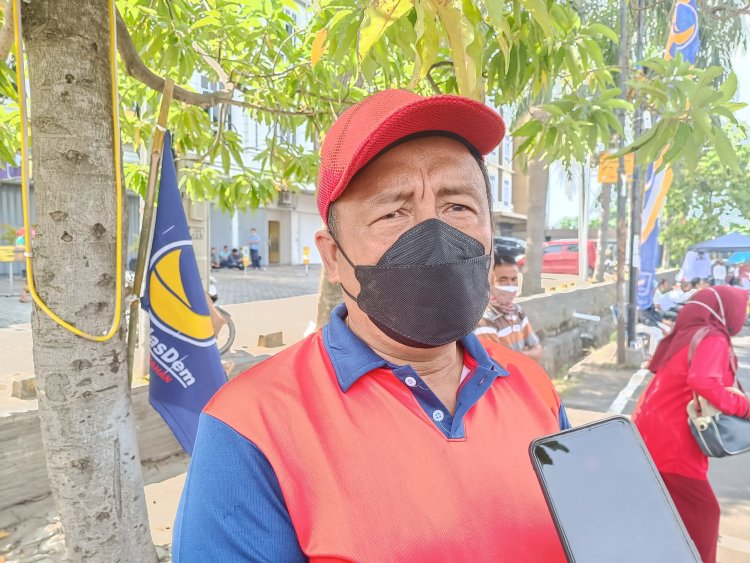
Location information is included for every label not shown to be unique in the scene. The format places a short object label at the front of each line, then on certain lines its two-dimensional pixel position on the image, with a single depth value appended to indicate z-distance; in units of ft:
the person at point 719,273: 55.06
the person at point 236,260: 76.02
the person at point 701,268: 44.62
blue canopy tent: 52.54
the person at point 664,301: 32.94
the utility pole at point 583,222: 63.67
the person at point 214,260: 73.10
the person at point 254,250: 76.59
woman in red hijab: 9.46
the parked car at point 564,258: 86.28
